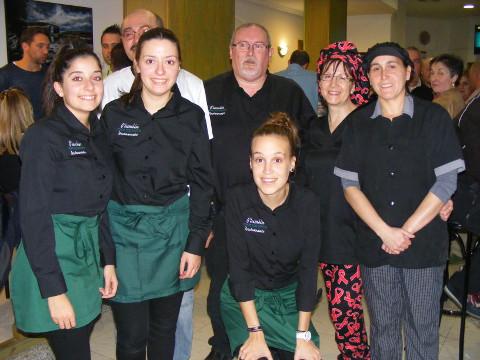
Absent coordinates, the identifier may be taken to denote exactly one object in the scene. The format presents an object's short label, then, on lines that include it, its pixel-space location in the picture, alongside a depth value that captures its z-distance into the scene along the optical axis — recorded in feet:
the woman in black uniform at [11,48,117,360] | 5.52
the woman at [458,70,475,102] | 20.66
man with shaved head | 8.16
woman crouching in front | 6.95
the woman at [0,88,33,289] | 8.86
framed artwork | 18.90
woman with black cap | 6.62
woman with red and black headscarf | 7.65
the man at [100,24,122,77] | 16.11
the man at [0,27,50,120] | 15.11
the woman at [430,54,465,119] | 13.85
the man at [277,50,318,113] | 17.69
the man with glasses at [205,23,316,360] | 8.82
